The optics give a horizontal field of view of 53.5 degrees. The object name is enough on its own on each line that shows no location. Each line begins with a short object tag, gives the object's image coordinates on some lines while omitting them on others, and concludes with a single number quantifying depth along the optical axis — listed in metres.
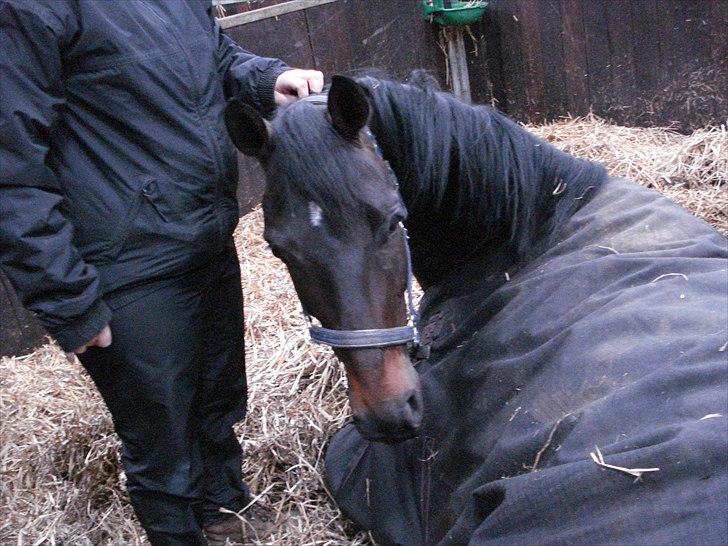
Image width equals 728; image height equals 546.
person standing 1.51
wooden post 5.14
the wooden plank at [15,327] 3.33
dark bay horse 1.11
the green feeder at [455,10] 4.88
